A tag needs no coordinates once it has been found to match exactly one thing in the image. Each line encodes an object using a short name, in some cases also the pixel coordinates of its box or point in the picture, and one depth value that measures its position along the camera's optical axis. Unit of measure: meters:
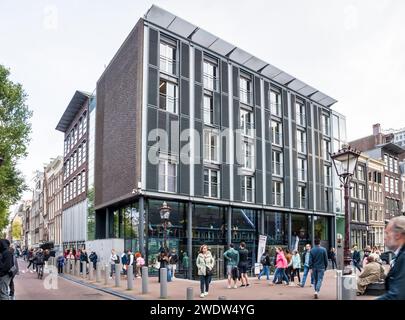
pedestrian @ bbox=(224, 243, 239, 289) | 18.80
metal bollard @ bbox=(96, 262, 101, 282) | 23.58
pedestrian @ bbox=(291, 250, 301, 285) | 22.14
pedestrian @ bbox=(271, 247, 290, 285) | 21.00
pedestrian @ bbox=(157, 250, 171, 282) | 22.83
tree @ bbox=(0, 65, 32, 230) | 33.19
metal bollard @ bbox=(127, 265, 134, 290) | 18.69
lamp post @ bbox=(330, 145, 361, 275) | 13.89
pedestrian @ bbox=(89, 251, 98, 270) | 31.73
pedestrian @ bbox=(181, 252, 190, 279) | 29.55
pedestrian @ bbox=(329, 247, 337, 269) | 34.83
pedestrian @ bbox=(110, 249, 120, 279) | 28.63
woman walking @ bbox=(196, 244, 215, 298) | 15.94
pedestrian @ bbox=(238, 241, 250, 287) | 19.45
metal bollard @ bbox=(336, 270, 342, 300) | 13.23
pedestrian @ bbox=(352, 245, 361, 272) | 29.45
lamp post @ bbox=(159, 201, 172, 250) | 23.86
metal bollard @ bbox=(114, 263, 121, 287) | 19.95
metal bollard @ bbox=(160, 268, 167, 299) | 15.59
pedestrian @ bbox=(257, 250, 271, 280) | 23.83
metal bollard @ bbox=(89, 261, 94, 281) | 24.37
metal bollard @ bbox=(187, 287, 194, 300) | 12.65
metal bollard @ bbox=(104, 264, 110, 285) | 21.50
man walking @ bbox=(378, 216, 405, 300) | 3.70
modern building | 30.17
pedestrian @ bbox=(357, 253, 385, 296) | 15.93
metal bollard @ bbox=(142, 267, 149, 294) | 17.25
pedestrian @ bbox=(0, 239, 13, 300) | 10.85
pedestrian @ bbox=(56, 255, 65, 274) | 33.09
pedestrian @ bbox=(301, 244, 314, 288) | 17.02
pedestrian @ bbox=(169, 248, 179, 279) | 26.20
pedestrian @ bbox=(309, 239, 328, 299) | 15.09
